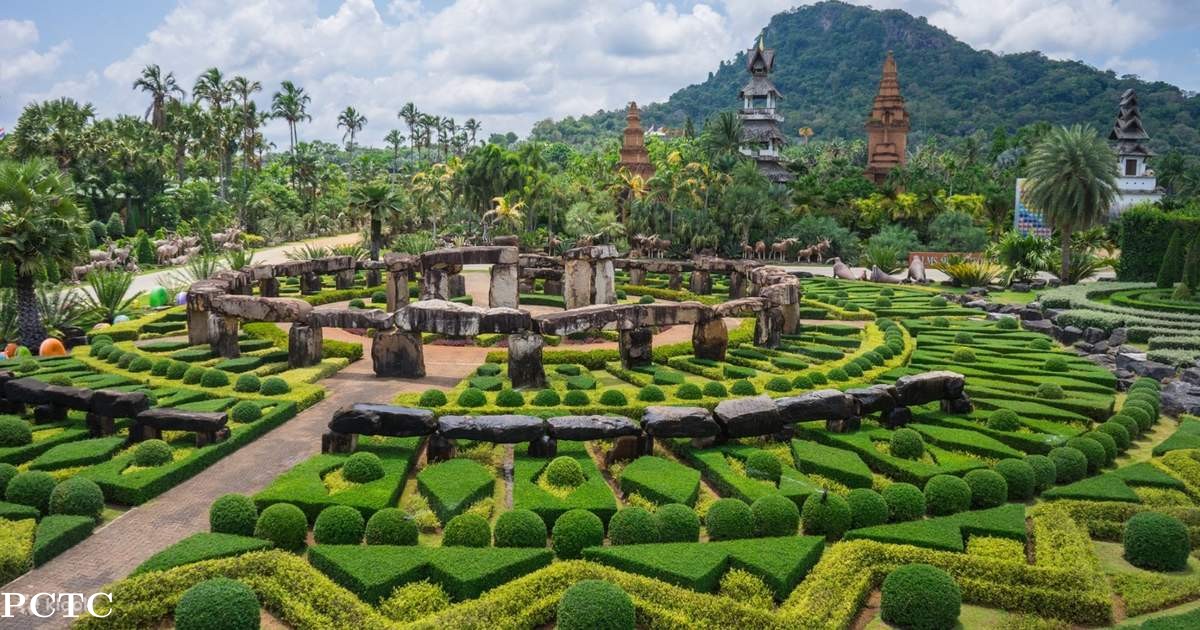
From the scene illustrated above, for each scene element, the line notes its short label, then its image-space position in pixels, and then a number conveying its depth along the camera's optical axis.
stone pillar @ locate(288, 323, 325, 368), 33.78
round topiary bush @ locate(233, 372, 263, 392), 28.94
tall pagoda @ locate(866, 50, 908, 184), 107.50
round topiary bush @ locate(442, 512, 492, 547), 17.73
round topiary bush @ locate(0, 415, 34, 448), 23.31
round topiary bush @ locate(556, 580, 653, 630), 14.34
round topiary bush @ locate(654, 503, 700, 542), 18.14
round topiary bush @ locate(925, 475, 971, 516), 19.84
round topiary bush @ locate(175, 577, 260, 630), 14.01
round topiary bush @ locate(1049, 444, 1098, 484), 21.80
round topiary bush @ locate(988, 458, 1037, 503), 20.84
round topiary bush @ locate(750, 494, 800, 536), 18.52
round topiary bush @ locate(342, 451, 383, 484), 21.12
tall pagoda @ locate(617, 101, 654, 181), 104.19
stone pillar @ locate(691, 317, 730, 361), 35.09
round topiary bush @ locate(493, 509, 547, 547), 17.84
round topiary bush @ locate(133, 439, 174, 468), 22.00
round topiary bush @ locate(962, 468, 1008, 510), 20.23
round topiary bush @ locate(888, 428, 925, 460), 23.12
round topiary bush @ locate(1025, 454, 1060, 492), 21.25
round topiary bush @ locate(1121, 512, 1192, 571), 17.27
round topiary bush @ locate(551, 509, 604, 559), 17.73
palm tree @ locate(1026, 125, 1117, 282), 58.34
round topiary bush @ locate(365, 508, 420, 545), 17.92
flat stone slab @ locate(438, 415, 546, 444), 22.62
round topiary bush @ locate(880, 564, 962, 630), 15.01
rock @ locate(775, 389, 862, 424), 24.16
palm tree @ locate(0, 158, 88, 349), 35.69
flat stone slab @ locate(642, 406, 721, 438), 22.97
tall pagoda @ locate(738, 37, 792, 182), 102.19
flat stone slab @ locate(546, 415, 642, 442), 22.84
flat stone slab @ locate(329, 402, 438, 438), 22.88
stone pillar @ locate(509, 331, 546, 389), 30.75
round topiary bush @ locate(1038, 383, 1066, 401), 28.25
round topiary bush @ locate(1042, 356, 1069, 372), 32.44
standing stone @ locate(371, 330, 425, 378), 32.97
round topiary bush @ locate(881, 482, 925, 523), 19.36
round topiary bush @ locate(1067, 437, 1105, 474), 22.50
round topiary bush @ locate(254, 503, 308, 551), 17.97
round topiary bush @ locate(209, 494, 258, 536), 18.25
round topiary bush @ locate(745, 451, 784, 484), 21.72
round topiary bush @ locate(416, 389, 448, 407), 26.53
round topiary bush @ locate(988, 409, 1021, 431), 25.12
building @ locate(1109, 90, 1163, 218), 88.19
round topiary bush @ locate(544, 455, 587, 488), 21.09
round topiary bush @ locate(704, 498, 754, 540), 18.28
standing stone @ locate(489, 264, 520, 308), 43.47
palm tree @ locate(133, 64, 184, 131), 97.62
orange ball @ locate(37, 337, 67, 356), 36.44
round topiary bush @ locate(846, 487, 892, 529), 18.95
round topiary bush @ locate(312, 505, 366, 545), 18.05
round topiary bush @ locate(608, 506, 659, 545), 17.98
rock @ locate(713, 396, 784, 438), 23.59
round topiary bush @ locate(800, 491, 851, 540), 18.78
